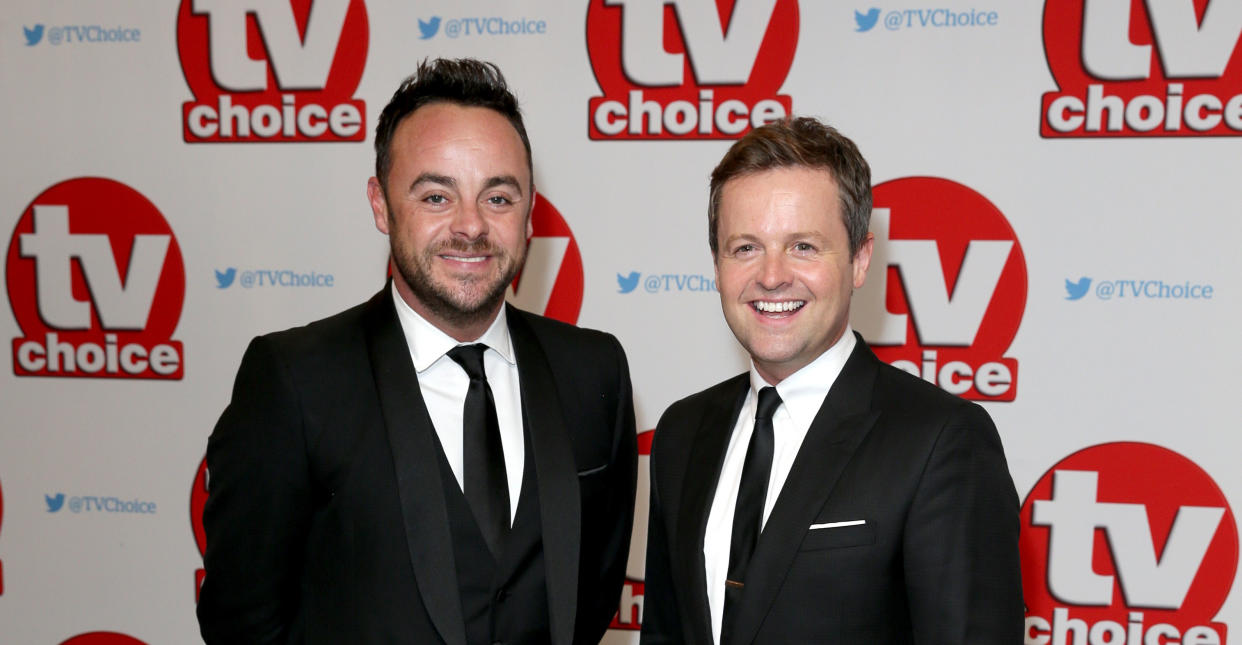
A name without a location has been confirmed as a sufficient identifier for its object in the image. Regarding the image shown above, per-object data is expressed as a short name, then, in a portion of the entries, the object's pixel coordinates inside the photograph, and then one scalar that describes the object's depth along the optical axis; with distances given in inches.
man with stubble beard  58.0
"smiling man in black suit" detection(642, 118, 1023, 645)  48.1
